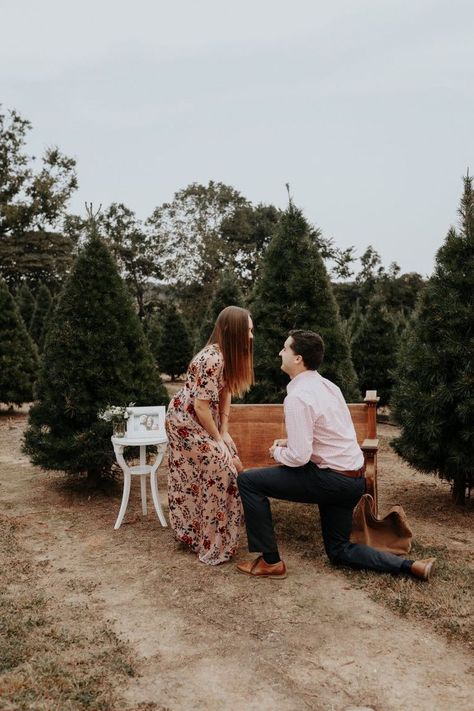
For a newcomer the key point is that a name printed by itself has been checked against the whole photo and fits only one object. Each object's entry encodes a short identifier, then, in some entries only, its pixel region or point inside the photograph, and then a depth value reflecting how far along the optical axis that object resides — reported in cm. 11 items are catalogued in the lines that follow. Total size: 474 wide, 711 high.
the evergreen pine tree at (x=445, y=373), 582
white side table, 560
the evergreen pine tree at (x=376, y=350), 1438
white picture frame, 581
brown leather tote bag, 468
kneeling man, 415
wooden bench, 557
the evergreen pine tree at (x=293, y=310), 669
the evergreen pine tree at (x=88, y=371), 652
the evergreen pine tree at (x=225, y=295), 1173
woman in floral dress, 464
